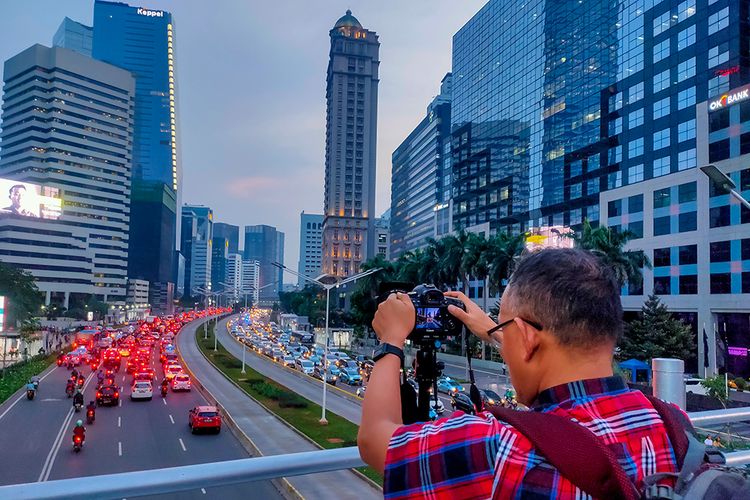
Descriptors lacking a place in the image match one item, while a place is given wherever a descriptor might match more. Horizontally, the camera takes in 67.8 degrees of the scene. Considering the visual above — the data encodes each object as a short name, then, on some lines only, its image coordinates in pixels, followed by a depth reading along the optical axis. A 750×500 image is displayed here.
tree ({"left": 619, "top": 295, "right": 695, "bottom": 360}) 37.88
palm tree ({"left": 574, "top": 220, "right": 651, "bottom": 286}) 37.94
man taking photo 1.27
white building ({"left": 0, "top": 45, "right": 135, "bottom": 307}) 110.50
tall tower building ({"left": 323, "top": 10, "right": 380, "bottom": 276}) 148.75
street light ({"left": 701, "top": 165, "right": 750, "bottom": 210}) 12.08
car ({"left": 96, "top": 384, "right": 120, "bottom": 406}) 29.28
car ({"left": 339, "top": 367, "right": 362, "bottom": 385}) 40.88
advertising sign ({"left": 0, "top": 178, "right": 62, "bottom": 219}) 58.59
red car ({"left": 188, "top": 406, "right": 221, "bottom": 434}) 22.39
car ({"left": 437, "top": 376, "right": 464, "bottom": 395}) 33.00
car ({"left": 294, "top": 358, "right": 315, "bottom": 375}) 46.97
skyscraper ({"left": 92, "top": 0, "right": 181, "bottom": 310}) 179.50
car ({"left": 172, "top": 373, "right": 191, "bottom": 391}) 35.16
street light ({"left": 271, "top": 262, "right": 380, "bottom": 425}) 24.71
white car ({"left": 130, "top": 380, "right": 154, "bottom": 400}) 31.28
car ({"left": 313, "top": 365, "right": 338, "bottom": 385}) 41.66
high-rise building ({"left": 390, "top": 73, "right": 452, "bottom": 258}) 108.14
